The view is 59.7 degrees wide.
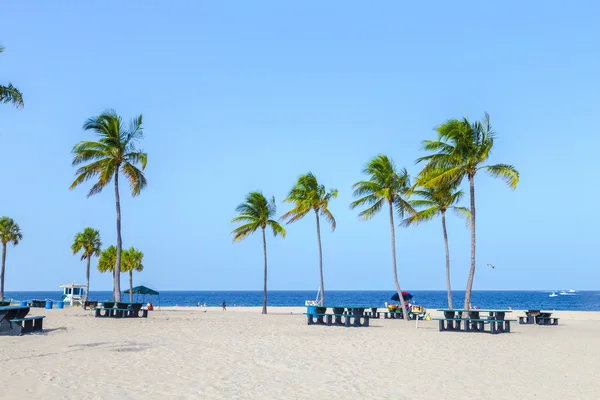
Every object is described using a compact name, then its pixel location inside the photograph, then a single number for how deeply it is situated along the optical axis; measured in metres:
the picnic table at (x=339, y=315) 23.98
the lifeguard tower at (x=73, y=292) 59.16
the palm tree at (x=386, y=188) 29.69
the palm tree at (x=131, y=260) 59.03
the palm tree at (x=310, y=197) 35.66
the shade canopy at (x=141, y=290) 42.18
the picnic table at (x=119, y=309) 26.84
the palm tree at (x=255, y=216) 38.31
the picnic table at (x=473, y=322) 21.78
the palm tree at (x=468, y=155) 24.31
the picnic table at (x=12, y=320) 16.48
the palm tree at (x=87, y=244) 55.94
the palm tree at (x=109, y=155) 27.92
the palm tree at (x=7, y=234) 53.25
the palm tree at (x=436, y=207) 30.28
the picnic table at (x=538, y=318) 28.22
